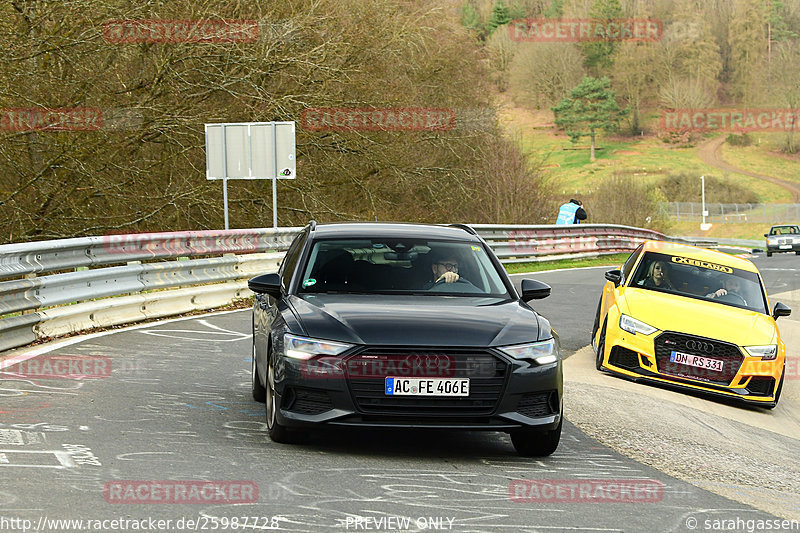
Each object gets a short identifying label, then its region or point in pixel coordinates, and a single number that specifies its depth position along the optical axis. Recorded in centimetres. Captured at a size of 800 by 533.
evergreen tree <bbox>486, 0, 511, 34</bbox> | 15912
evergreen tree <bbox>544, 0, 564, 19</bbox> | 16612
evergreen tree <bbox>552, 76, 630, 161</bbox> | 15575
